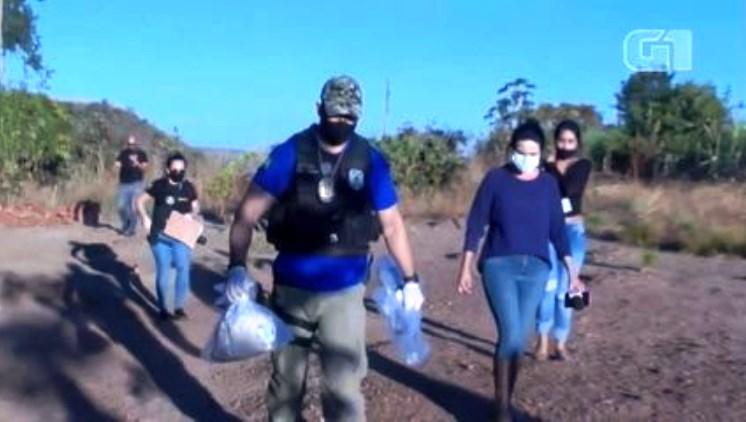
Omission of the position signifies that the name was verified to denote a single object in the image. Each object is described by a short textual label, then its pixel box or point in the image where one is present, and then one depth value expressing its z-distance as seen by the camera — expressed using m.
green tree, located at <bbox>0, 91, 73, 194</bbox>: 30.78
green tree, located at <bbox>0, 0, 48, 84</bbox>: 53.72
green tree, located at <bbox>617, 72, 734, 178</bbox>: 36.31
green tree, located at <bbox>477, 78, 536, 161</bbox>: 34.78
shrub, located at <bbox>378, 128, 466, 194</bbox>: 30.83
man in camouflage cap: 7.37
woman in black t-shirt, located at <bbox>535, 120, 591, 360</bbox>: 10.77
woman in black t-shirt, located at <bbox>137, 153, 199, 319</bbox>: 14.71
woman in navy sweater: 9.07
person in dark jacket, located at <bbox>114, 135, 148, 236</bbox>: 23.89
